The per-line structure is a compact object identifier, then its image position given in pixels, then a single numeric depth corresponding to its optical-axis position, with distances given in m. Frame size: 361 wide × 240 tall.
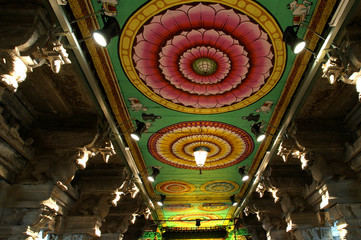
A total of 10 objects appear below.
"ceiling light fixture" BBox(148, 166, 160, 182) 7.74
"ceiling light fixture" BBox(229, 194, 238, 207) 10.95
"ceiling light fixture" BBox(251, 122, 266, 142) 5.72
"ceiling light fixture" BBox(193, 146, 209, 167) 6.04
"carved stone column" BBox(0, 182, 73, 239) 4.50
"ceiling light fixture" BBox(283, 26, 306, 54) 3.35
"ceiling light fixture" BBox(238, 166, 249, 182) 8.04
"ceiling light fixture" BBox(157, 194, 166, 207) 10.68
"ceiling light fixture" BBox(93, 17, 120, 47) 3.25
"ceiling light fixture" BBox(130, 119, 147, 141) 5.55
